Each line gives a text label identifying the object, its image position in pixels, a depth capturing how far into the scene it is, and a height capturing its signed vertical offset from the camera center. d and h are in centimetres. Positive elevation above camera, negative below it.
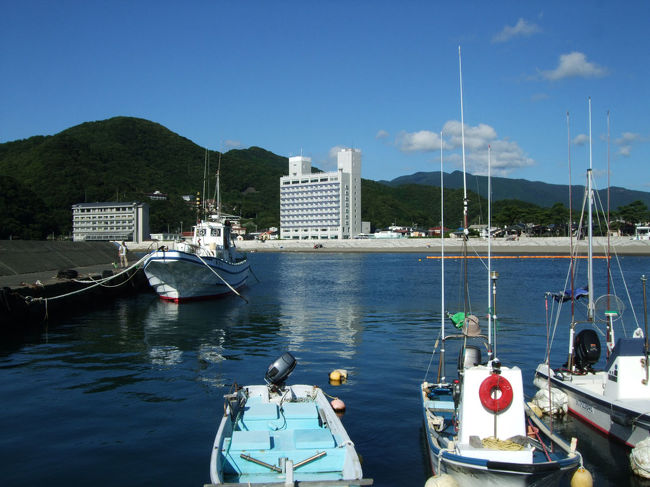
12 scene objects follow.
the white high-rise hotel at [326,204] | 18738 +1375
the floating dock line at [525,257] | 10103 -312
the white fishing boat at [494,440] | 805 -338
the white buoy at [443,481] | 830 -380
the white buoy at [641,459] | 998 -418
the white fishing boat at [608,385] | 1127 -354
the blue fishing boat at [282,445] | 819 -358
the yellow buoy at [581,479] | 888 -402
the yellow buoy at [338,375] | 1639 -417
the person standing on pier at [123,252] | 4315 -79
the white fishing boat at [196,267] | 3522 -172
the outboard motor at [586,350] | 1401 -292
